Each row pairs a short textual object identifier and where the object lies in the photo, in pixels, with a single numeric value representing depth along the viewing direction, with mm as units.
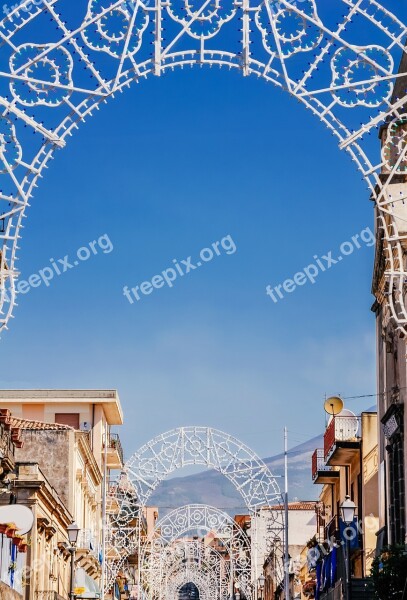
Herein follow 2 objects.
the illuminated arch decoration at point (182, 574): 88000
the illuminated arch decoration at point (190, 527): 61750
